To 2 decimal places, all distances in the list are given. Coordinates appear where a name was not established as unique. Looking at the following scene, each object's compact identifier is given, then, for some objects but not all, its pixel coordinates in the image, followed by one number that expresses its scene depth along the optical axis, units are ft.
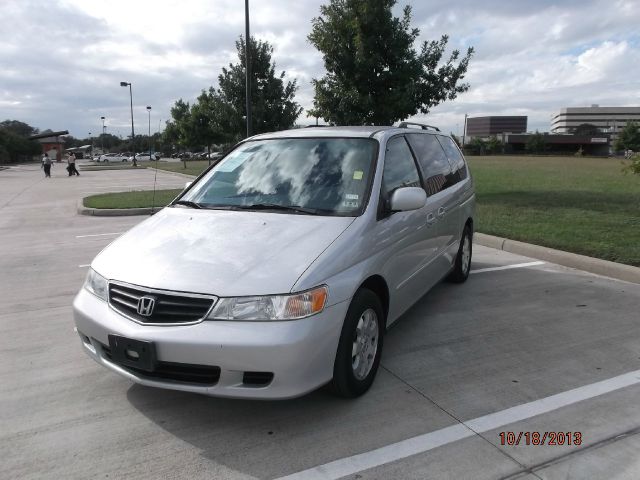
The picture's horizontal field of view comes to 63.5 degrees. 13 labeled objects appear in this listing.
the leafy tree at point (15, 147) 220.31
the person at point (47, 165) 105.81
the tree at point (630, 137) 260.83
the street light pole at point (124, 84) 145.28
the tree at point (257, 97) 57.77
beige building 506.89
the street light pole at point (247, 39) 46.06
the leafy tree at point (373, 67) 40.73
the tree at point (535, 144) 323.37
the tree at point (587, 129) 422.00
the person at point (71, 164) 105.60
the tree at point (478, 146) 317.01
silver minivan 9.30
